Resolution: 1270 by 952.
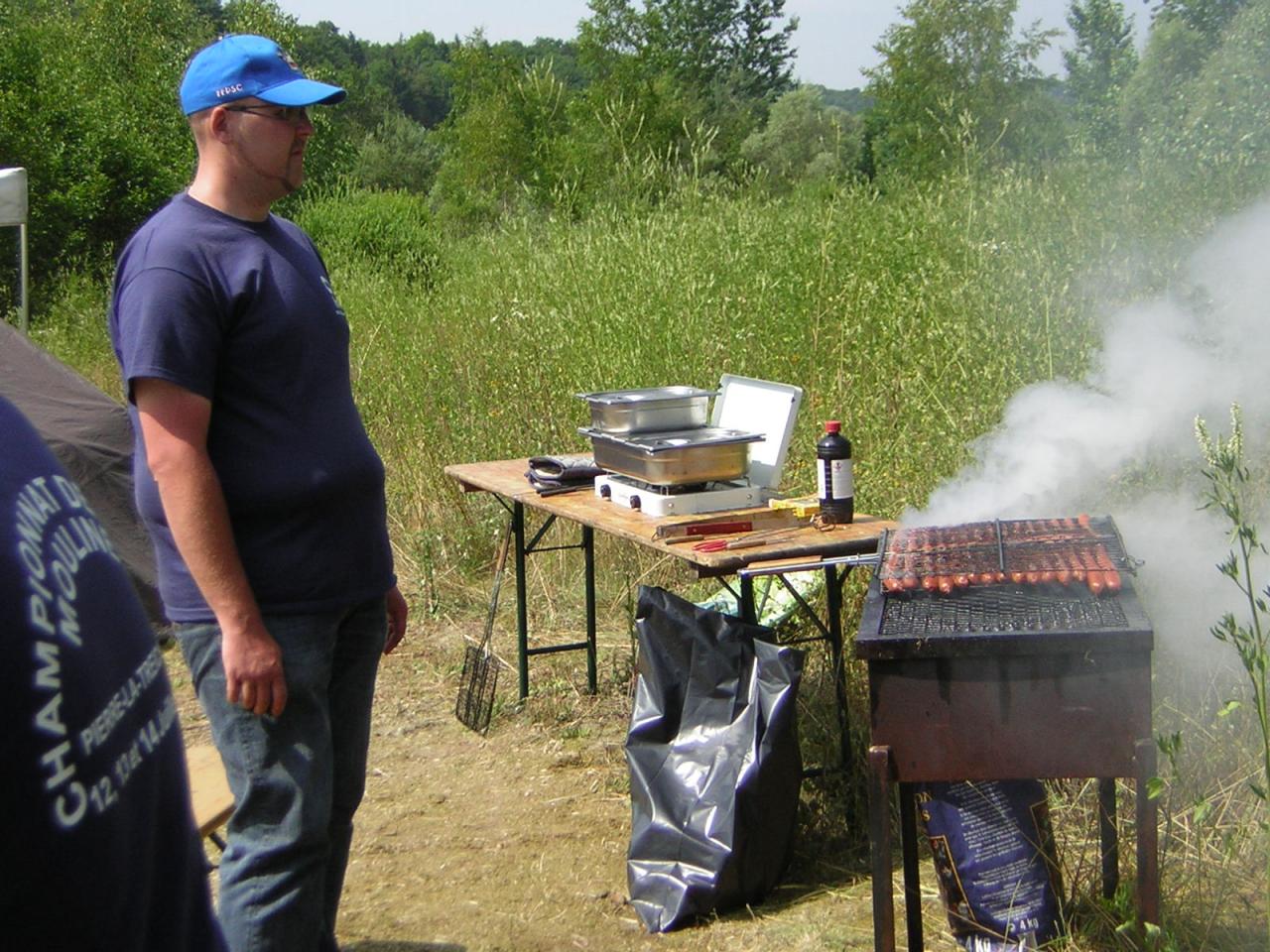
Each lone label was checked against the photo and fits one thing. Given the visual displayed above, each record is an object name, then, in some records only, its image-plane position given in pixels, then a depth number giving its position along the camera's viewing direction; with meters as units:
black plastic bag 3.53
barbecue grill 2.61
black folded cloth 4.65
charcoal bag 3.11
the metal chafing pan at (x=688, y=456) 4.01
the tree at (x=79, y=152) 18.16
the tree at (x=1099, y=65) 14.45
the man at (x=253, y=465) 2.39
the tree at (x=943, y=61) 27.50
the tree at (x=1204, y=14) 23.03
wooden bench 3.09
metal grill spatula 5.23
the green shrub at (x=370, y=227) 12.28
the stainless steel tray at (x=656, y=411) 4.27
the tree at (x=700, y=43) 45.00
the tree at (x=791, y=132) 31.79
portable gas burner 4.03
